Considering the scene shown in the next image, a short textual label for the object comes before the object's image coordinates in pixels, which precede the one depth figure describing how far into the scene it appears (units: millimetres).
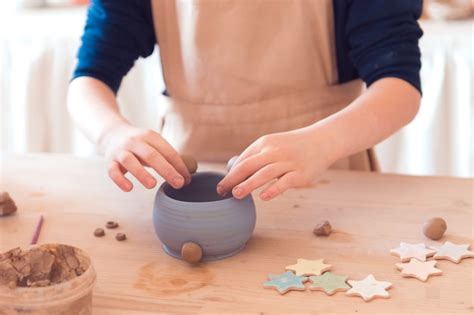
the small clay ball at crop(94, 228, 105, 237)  1007
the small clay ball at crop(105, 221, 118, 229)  1027
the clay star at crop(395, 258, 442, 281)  903
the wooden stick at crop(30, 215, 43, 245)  994
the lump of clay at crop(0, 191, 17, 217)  1055
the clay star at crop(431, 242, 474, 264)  940
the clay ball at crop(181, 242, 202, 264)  918
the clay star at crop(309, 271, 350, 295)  880
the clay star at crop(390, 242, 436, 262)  941
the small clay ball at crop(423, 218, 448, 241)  984
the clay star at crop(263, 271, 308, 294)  880
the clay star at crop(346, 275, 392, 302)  867
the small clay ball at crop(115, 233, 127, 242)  995
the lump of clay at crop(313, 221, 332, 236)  995
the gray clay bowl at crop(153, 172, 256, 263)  924
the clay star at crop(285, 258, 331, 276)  908
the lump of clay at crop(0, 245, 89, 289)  794
